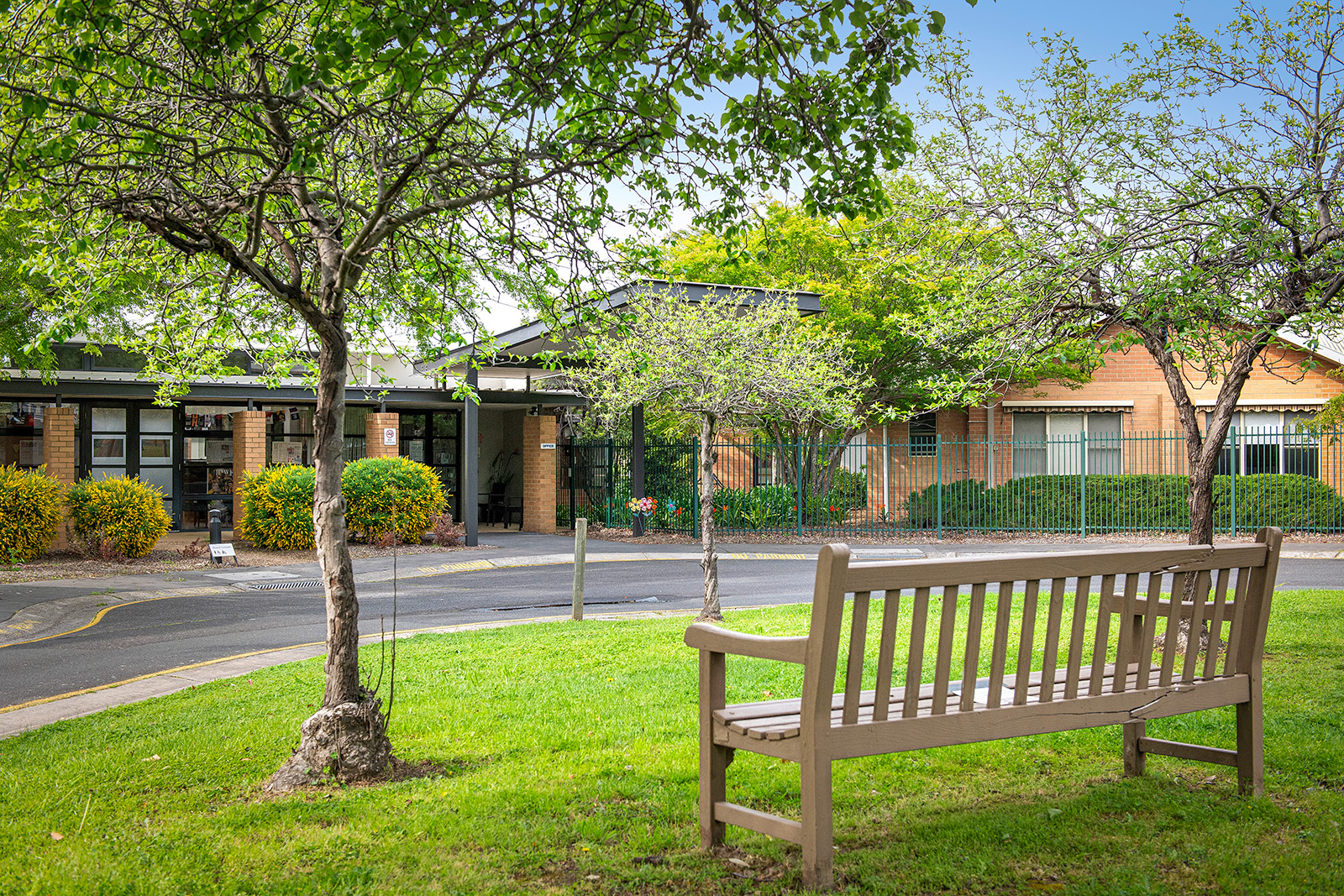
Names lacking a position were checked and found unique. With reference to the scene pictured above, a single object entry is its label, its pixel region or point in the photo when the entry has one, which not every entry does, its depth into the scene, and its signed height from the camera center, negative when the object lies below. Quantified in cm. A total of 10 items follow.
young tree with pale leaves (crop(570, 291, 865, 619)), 1362 +177
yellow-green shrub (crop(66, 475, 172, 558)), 1592 -48
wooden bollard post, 1025 -83
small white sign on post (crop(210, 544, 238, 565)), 1591 -110
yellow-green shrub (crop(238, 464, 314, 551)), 1777 -52
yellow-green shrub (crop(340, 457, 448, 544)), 1834 -26
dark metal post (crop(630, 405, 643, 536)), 2272 +63
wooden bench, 319 -74
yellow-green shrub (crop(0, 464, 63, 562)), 1516 -45
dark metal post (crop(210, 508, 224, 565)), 1647 -72
